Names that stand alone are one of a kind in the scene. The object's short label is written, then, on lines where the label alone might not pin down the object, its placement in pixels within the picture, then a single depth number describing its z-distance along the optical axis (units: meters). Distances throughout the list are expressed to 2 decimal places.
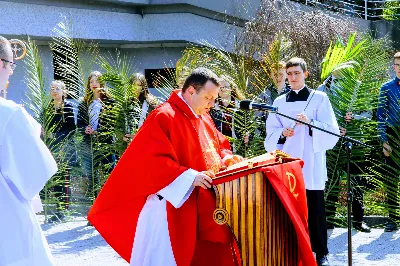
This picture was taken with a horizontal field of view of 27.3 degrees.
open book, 5.79
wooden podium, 5.77
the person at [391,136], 9.75
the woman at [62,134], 11.15
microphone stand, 6.30
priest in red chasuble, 5.89
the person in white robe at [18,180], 5.16
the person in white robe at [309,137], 8.02
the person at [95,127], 11.17
